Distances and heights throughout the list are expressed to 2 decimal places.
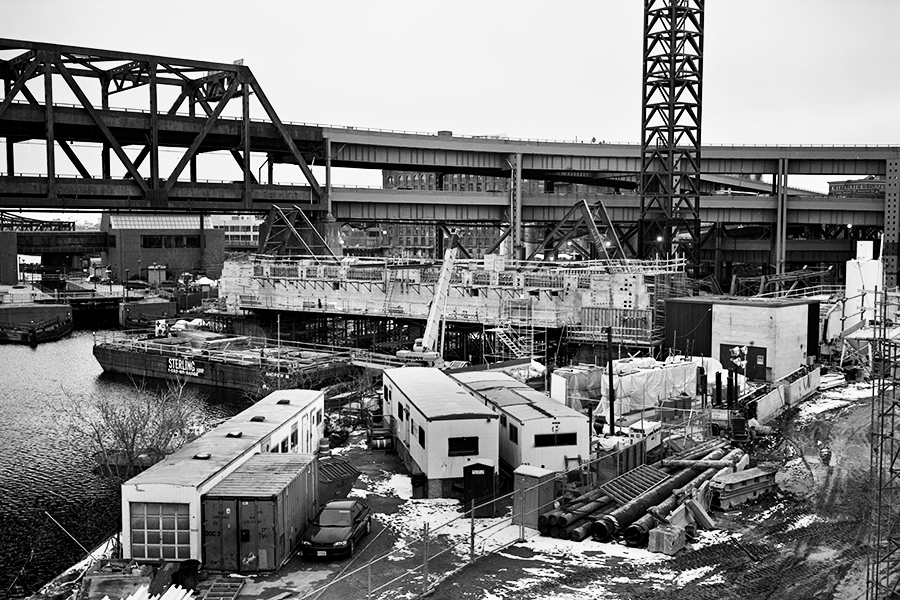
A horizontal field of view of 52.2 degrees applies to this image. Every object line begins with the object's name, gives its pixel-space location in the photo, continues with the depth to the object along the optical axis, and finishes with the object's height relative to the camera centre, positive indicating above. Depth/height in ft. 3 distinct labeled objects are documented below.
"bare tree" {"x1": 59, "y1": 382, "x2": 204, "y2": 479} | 89.92 -18.47
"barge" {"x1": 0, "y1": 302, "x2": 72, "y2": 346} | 255.91 -16.76
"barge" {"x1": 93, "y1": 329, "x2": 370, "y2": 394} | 166.40 -18.45
